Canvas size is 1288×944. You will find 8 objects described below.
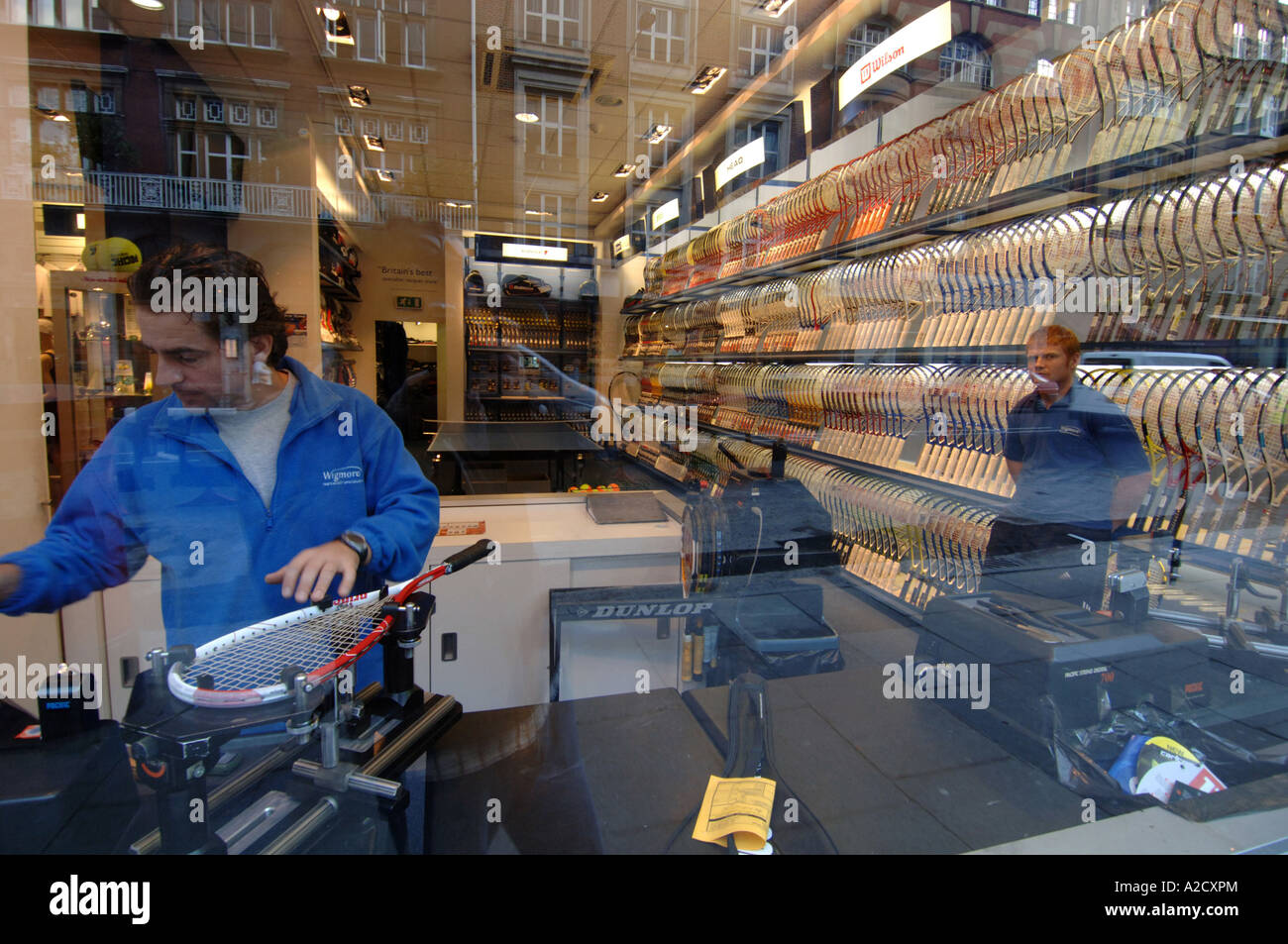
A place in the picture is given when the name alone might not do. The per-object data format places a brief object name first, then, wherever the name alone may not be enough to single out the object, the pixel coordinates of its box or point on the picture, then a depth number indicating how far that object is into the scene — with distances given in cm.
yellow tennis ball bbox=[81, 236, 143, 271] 120
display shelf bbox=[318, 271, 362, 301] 205
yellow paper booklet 82
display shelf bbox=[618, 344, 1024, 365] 231
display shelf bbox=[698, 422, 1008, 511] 237
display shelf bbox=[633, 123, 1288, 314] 171
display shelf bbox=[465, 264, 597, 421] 325
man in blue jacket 108
